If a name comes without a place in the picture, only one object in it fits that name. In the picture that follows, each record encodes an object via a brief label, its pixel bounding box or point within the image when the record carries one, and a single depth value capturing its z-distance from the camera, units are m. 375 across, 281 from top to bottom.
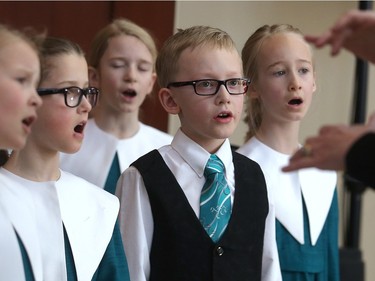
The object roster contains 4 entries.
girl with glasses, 4.21
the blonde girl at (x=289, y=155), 5.16
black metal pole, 6.58
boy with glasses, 4.50
